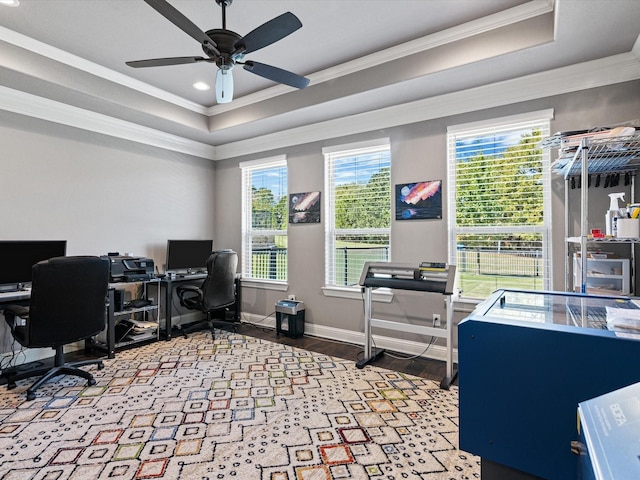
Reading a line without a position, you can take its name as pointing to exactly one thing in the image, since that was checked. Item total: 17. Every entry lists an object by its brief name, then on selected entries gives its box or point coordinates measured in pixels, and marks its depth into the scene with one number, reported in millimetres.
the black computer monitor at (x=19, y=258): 3174
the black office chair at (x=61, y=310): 2674
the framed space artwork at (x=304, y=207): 4418
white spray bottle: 2265
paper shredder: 4301
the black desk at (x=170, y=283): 4191
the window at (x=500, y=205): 3102
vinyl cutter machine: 2959
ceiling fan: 1943
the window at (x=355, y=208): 3957
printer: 3835
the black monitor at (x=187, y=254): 4609
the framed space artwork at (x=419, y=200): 3553
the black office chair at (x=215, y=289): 4207
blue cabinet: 1016
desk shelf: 3559
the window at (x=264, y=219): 4840
